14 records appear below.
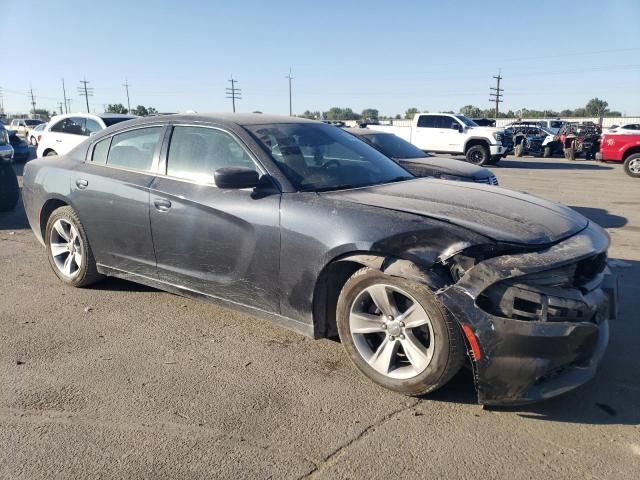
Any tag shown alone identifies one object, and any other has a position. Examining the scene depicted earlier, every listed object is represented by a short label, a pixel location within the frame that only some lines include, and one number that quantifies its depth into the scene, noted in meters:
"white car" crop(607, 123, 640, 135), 15.77
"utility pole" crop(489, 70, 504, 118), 67.38
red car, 15.38
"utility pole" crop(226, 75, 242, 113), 76.06
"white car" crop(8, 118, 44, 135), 40.33
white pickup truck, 19.20
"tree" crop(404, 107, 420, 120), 76.66
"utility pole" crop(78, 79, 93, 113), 88.89
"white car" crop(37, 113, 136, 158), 11.95
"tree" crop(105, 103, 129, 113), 65.51
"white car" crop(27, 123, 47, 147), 27.70
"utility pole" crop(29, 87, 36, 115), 108.56
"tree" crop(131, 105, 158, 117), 62.22
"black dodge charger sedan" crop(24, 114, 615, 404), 2.71
